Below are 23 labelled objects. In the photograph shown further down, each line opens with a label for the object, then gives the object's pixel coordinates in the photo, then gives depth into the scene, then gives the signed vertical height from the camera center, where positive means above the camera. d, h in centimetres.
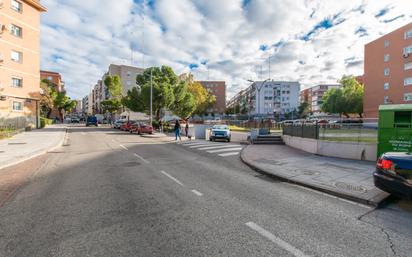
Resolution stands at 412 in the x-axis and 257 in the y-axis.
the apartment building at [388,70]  3550 +935
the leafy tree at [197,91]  5759 +825
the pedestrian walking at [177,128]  2019 -64
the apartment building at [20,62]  2556 +733
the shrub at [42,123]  3400 -48
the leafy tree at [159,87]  3441 +538
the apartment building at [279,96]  10069 +1217
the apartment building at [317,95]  11179 +1430
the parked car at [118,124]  3992 -61
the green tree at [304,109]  9250 +562
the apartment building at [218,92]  11212 +1503
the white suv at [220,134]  1967 -113
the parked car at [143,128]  2695 -93
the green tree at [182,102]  3781 +350
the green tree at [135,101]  3794 +353
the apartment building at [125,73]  7944 +1770
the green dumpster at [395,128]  823 -21
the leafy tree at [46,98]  4825 +499
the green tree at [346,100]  5244 +561
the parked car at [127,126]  3224 -79
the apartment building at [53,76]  7744 +1596
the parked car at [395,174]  448 -111
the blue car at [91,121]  4632 -12
